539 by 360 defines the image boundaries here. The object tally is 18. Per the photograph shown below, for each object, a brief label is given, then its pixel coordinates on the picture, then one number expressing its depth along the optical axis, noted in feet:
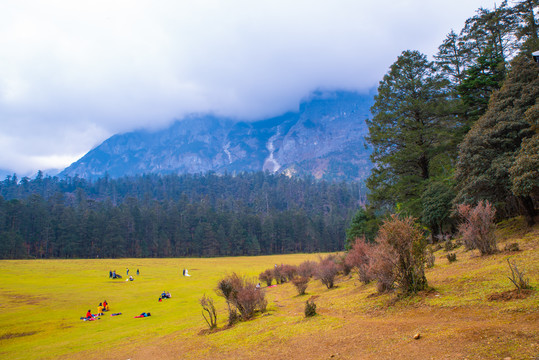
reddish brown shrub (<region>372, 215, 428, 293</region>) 32.55
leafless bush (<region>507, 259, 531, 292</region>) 25.11
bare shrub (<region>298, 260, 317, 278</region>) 89.73
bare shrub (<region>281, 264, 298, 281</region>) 101.88
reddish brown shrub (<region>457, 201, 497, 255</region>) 40.73
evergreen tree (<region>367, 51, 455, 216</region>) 87.30
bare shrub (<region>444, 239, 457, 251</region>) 61.40
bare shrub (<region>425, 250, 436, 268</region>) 47.18
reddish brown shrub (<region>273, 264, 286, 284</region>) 103.55
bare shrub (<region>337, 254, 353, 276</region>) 77.32
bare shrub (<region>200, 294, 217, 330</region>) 45.57
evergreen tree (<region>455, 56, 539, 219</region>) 53.16
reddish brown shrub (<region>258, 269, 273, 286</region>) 102.41
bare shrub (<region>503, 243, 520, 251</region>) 40.47
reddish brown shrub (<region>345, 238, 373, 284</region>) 53.40
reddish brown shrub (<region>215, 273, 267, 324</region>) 47.47
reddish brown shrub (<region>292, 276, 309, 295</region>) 65.36
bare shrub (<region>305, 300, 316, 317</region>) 38.90
